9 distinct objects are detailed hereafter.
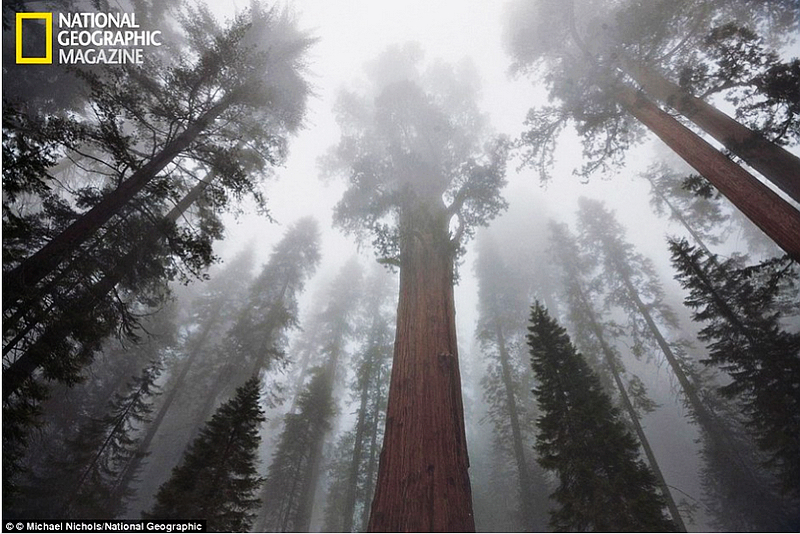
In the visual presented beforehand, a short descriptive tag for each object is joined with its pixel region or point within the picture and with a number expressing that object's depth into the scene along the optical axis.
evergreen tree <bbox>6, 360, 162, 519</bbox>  10.46
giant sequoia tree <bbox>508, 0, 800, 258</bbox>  5.85
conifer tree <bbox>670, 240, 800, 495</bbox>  8.45
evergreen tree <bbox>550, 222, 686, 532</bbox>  13.09
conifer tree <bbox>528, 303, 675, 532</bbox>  6.22
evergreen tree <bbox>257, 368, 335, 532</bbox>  15.41
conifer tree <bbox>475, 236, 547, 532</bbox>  14.13
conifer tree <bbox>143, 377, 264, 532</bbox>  5.62
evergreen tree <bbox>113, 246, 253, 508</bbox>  19.72
